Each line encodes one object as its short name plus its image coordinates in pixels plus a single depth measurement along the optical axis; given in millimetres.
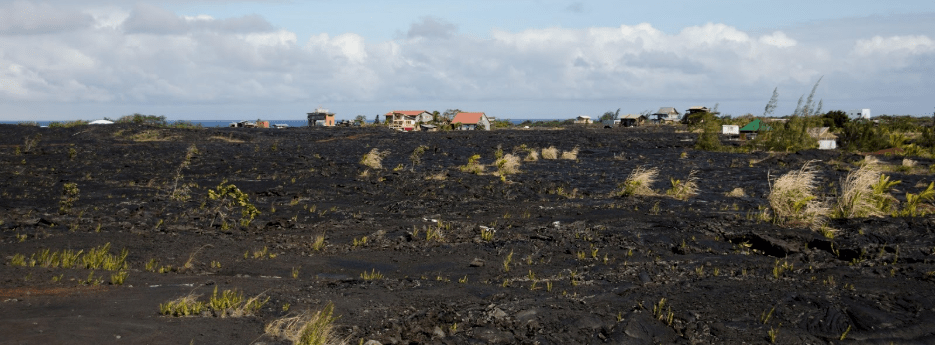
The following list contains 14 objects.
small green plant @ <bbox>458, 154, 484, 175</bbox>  29033
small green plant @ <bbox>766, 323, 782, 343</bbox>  8306
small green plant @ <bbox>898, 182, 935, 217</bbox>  17188
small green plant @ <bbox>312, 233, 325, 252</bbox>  13915
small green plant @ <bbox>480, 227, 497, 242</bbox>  14977
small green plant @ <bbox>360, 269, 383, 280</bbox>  11352
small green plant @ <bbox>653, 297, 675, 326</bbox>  8883
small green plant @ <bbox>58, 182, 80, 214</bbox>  17155
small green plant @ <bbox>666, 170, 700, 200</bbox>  21562
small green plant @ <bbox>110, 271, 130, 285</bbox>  9242
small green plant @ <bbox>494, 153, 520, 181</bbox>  28339
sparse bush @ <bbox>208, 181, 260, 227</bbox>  16156
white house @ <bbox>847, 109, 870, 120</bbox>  86625
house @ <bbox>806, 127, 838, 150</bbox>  46550
